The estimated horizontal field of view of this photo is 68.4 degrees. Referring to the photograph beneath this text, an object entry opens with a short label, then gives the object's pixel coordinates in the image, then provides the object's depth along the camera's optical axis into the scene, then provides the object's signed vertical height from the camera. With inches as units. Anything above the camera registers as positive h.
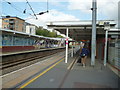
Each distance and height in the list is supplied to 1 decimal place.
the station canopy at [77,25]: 267.4 +62.8
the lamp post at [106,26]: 251.3 +53.3
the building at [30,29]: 1692.0 +301.5
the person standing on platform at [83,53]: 253.2 -25.5
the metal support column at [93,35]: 253.1 +27.9
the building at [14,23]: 1821.9 +444.3
